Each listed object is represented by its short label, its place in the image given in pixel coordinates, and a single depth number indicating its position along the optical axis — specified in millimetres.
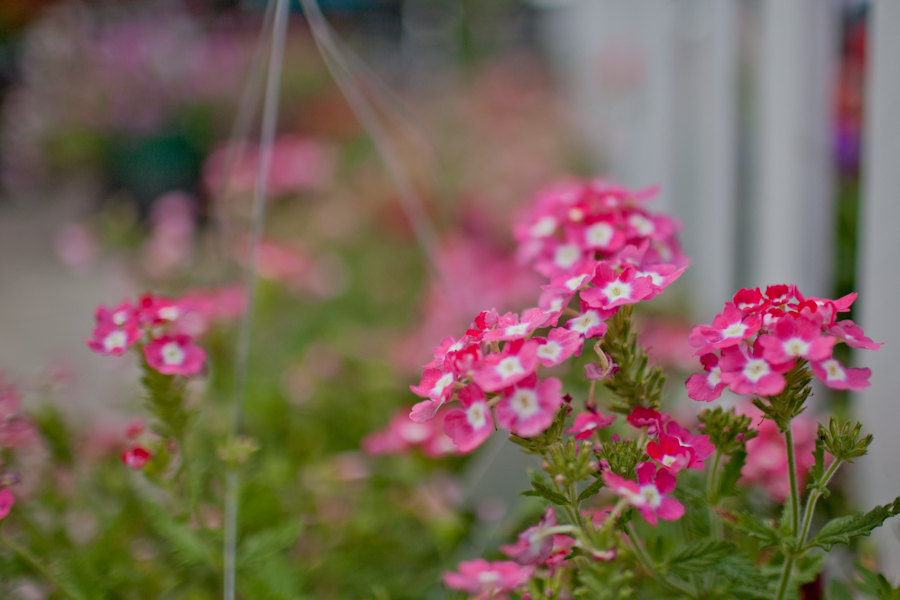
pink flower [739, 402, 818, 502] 721
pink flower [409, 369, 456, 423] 447
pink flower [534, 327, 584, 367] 441
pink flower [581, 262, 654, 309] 468
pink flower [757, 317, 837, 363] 410
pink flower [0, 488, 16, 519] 520
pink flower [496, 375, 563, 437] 418
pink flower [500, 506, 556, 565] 470
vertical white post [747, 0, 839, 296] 1061
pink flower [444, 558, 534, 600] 512
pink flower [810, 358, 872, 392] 417
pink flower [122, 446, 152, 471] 608
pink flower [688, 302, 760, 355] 436
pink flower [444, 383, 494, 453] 434
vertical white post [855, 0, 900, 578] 745
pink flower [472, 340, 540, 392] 416
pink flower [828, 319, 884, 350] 446
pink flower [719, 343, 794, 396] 413
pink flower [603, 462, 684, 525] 427
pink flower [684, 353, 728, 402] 457
